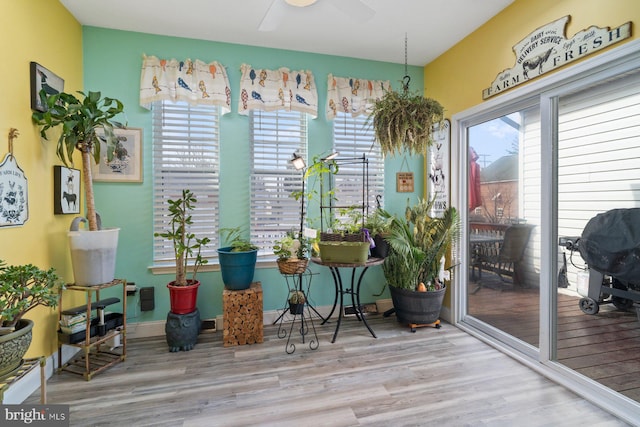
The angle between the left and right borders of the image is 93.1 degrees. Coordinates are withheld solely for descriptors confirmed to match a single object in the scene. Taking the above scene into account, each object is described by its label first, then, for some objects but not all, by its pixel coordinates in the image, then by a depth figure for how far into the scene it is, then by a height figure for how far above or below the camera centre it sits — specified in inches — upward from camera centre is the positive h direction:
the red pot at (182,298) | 98.9 -28.3
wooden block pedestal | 102.3 -36.0
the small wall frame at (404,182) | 134.6 +13.1
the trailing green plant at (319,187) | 122.8 +10.0
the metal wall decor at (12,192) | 68.4 +4.7
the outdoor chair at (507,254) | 99.3 -15.4
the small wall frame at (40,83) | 79.3 +35.3
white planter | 83.8 -12.0
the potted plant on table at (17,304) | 51.9 -16.7
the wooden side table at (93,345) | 83.2 -38.6
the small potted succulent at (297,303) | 104.3 -31.5
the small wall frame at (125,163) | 104.6 +17.2
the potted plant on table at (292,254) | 102.7 -15.1
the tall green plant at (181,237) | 100.0 -8.4
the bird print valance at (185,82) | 106.7 +46.7
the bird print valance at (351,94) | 123.8 +49.1
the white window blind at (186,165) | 110.0 +17.2
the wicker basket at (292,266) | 102.3 -18.4
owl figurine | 98.3 -38.9
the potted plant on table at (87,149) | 81.9 +17.6
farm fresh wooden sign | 71.9 +42.9
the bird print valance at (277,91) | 115.3 +47.1
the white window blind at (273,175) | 118.9 +14.5
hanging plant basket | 89.5 +27.3
